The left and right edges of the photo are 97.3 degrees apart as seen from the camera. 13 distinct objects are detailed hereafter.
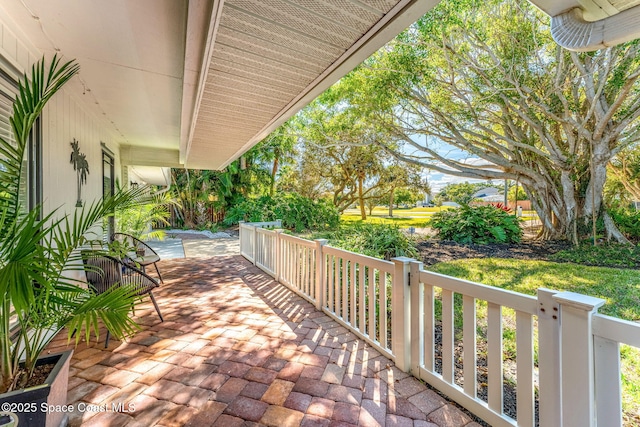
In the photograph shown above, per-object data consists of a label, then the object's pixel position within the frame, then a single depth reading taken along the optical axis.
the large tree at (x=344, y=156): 9.95
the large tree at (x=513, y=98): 5.98
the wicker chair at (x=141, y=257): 4.30
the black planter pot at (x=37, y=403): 1.27
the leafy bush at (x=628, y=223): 8.13
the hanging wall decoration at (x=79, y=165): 3.38
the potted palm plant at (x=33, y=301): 1.23
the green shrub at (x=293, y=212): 9.71
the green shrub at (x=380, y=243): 5.32
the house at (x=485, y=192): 21.69
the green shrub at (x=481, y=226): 8.60
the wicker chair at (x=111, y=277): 3.06
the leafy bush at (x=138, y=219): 5.57
